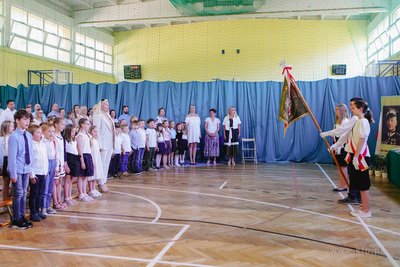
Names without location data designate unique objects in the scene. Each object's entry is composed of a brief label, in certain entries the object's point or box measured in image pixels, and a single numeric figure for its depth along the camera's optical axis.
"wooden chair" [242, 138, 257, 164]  10.01
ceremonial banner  4.79
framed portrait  7.48
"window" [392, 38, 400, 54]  10.91
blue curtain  9.42
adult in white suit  5.36
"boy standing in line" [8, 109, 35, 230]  3.28
